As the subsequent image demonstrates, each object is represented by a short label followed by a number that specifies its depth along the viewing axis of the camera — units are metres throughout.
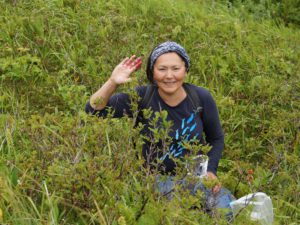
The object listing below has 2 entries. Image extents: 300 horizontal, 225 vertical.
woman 3.28
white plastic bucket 2.89
